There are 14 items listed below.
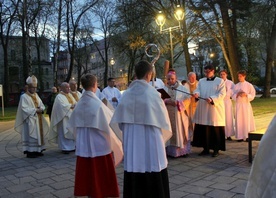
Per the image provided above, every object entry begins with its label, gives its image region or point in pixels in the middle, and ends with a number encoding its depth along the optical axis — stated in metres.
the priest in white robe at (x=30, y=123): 8.31
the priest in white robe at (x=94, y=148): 4.39
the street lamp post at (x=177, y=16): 15.12
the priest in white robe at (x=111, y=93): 11.98
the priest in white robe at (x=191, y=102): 7.65
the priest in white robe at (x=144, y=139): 3.81
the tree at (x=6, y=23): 29.78
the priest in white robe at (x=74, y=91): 9.48
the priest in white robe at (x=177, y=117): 7.19
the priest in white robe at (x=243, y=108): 9.15
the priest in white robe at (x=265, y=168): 1.25
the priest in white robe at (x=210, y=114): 7.28
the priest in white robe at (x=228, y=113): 9.55
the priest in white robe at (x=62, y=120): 8.72
